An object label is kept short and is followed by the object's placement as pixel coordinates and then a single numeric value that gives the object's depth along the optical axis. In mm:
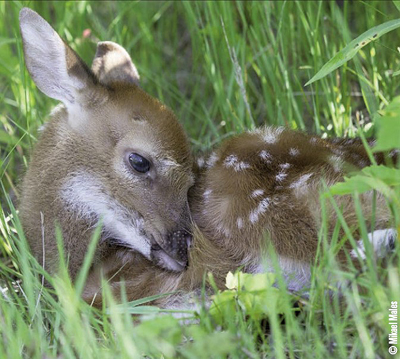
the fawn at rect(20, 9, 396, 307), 5895
